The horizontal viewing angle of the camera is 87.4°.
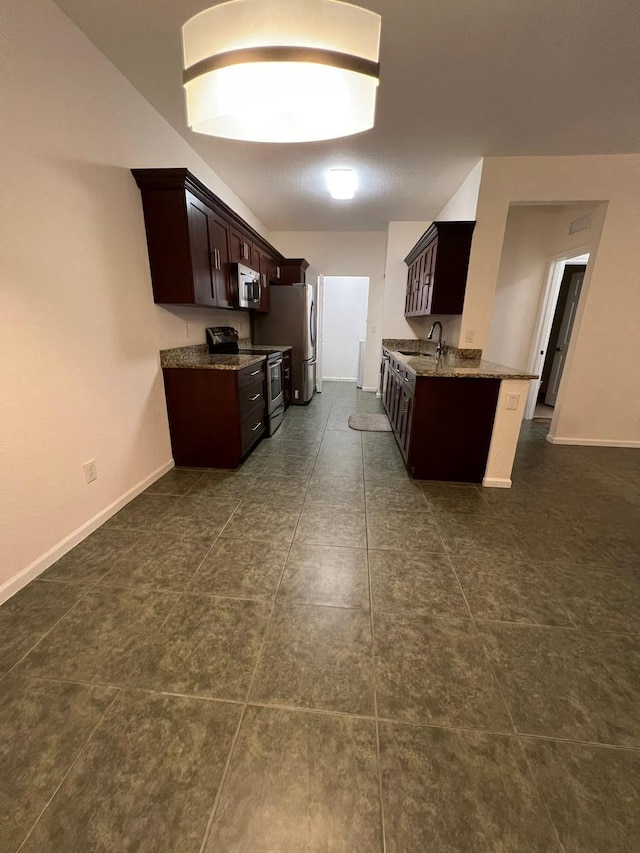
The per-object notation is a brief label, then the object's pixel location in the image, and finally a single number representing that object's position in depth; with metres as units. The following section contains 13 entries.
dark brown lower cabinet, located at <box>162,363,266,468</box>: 2.80
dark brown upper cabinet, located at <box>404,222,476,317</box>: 3.27
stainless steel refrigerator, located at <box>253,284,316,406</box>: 4.80
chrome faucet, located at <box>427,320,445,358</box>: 4.01
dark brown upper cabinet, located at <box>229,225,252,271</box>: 3.30
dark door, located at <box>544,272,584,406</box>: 5.13
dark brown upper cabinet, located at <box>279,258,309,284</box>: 5.25
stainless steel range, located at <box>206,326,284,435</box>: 3.51
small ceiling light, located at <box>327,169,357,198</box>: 3.37
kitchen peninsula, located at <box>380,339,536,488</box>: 2.62
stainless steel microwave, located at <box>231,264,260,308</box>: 3.34
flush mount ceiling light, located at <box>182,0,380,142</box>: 1.05
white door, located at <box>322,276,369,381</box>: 7.13
